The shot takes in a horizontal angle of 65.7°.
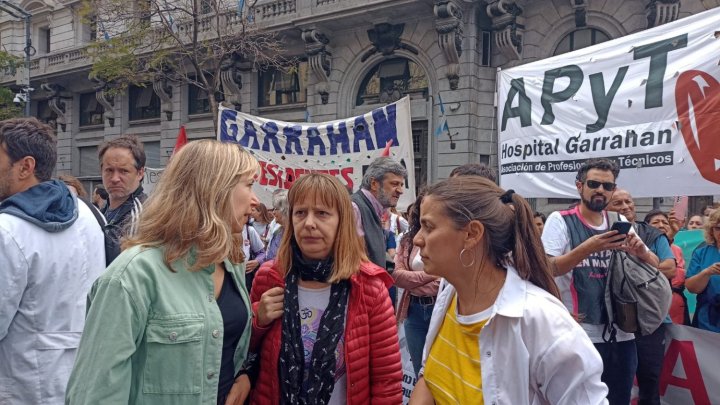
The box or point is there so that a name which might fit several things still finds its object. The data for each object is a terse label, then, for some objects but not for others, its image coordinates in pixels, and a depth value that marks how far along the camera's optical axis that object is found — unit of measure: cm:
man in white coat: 223
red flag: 742
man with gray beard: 418
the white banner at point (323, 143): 700
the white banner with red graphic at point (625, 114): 403
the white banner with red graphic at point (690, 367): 405
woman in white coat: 172
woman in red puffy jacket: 233
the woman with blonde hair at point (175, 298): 168
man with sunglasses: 355
